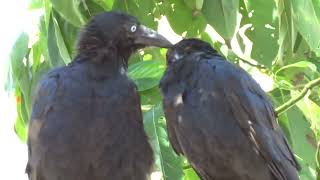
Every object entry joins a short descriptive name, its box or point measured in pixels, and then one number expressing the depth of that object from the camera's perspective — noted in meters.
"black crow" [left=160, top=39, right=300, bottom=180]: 6.30
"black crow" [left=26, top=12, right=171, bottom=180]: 6.31
